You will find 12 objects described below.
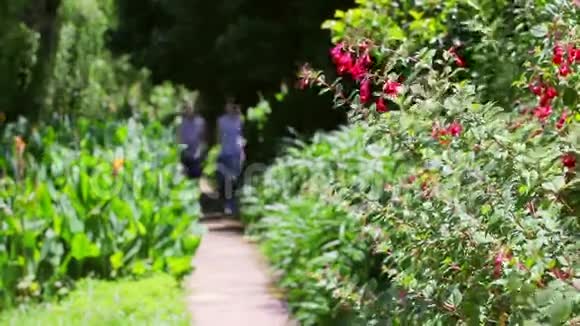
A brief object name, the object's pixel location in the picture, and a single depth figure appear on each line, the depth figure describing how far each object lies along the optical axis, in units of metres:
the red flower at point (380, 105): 6.66
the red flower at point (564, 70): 5.67
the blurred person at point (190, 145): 29.16
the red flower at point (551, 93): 5.59
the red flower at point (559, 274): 5.23
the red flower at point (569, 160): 5.45
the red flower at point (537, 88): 5.95
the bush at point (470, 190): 5.48
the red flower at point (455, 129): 5.99
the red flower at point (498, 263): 5.66
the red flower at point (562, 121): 5.59
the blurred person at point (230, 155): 26.66
